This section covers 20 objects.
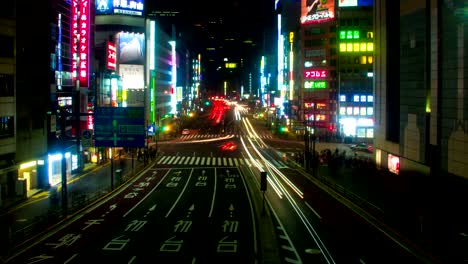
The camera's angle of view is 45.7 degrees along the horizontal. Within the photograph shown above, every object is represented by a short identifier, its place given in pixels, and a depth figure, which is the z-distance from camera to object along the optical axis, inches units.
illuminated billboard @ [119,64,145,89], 3535.9
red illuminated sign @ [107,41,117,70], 2482.8
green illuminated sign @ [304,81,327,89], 4315.9
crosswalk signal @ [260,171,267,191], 1214.3
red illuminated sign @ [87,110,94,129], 2177.7
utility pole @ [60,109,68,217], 1185.4
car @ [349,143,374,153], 2938.0
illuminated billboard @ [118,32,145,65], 3545.8
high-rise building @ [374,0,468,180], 1307.8
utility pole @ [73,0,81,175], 1825.1
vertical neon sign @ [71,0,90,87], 1878.7
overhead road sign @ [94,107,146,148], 1376.7
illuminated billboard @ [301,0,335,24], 4284.0
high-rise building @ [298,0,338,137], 4215.1
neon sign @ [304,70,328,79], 4324.1
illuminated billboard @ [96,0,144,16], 3511.3
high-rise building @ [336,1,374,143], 3754.9
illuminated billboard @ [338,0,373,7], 3718.0
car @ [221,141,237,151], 3282.5
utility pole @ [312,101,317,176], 2040.4
